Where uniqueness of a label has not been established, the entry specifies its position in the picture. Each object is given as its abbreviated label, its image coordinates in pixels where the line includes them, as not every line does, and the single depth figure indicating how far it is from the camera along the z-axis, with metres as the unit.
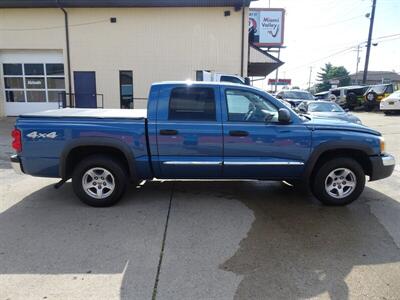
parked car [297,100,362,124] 12.22
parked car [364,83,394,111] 25.28
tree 84.75
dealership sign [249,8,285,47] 26.88
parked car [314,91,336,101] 28.65
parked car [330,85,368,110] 26.77
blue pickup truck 4.72
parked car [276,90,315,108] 19.84
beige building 15.79
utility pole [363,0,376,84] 31.80
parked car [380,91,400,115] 20.84
